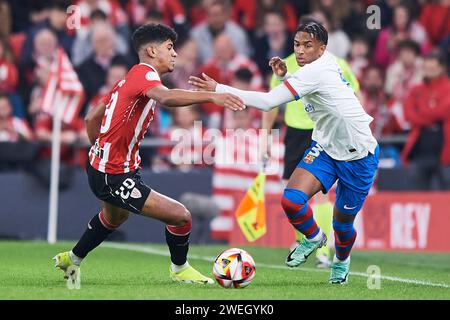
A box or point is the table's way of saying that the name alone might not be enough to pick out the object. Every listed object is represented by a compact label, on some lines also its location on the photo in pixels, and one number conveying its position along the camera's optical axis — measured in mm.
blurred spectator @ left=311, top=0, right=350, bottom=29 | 19172
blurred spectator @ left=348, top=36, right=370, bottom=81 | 18625
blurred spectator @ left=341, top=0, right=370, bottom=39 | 19719
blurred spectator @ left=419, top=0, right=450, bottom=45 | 19172
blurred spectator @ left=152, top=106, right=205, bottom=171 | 17094
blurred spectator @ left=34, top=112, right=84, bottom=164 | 17156
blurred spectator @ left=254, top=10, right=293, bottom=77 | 18953
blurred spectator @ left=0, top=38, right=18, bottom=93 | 17750
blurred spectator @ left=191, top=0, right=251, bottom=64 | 18953
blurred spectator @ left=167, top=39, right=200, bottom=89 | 17969
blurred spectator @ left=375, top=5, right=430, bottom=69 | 19156
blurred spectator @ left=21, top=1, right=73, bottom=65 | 18391
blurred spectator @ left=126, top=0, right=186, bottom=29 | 19188
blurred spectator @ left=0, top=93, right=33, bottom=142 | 16922
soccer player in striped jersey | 9695
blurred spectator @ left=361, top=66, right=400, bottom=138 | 17859
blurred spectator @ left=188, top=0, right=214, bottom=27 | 19859
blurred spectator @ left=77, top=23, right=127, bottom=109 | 17766
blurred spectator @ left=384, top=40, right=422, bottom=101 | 18147
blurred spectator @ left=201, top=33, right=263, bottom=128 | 17922
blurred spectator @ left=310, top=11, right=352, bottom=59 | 18578
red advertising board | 16031
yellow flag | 13102
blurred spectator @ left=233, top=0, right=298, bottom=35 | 19516
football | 9547
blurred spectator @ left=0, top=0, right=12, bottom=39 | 18109
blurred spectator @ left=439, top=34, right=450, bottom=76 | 18828
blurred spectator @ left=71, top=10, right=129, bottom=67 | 18250
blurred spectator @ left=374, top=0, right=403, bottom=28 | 19750
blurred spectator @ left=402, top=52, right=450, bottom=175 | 16859
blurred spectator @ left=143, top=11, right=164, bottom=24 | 18517
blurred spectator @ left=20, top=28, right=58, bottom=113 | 17984
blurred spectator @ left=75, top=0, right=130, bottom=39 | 18884
